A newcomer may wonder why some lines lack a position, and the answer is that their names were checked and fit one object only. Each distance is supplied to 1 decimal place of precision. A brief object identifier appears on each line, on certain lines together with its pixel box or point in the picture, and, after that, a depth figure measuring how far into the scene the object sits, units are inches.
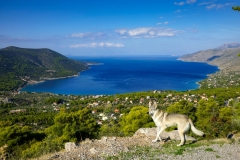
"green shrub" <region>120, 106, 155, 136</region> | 994.8
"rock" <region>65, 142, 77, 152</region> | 355.6
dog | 332.8
